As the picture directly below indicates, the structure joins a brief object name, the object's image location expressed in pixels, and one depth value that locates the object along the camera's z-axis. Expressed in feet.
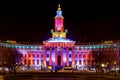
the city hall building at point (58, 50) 564.30
